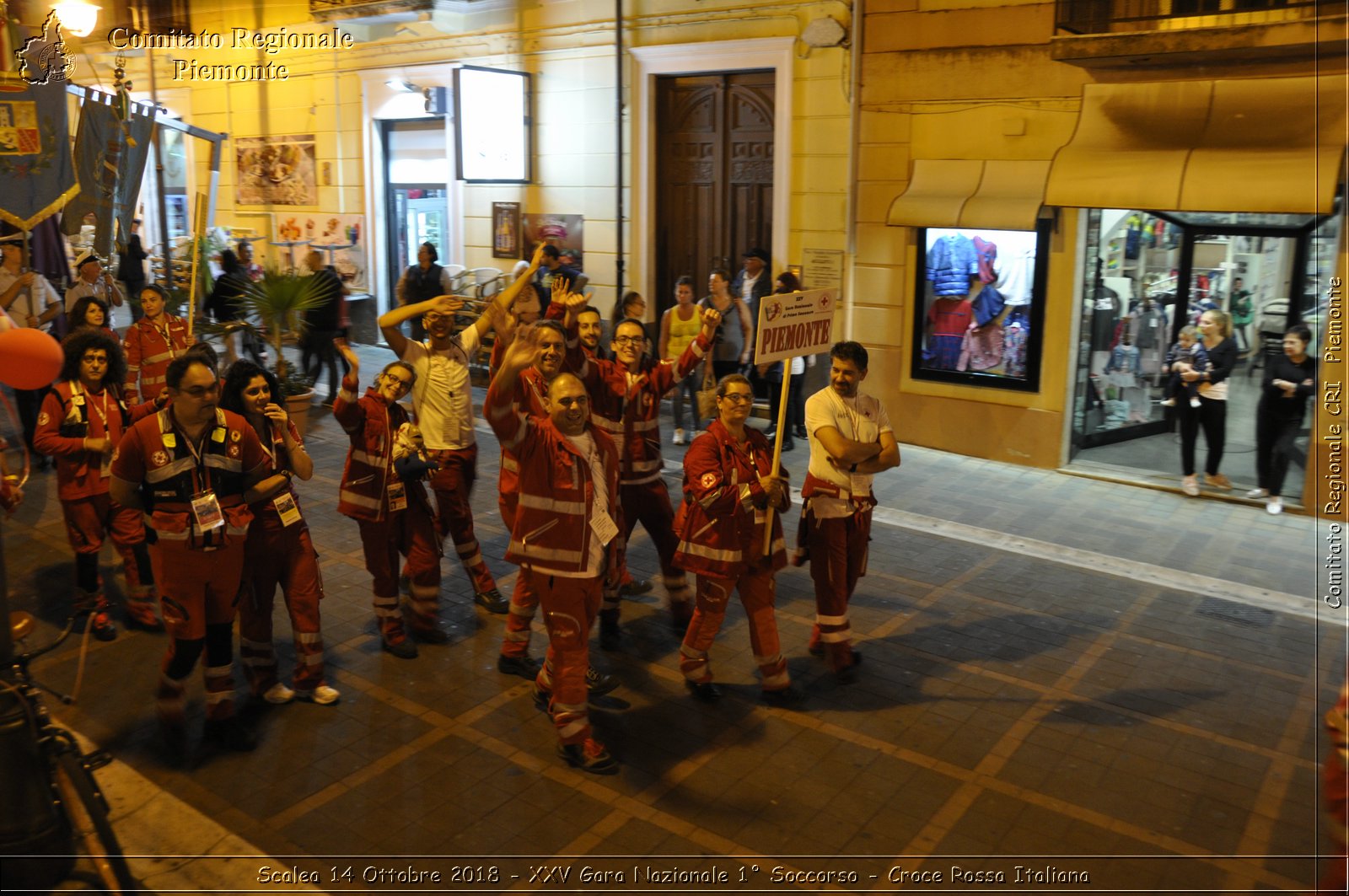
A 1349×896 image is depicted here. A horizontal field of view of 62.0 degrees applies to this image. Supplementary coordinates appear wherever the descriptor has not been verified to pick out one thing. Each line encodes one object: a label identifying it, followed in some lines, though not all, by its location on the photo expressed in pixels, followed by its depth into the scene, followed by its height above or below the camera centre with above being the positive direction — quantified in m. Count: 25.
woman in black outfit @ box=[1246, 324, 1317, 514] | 10.15 -1.30
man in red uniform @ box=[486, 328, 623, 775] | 5.54 -1.35
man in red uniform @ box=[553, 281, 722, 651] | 7.31 -1.03
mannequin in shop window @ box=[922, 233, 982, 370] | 12.19 -0.38
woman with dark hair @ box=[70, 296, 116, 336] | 8.45 -0.48
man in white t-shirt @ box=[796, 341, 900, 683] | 6.57 -1.32
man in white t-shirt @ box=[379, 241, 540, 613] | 7.44 -1.02
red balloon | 4.52 -0.44
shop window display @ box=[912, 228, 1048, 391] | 11.86 -0.50
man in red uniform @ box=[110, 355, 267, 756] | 5.46 -1.21
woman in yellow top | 11.93 -0.71
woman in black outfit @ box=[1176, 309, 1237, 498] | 10.74 -1.32
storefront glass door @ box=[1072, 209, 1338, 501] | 11.20 -0.49
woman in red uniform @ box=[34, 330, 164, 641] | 7.03 -1.26
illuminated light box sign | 15.41 +1.77
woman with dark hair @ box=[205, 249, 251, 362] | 14.11 -0.51
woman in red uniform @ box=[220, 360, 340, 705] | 6.03 -1.67
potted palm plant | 12.69 -0.69
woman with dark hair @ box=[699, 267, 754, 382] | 12.18 -0.83
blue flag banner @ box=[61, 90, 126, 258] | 10.84 +0.80
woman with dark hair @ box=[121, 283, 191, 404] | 9.75 -0.83
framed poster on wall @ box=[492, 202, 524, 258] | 16.52 +0.36
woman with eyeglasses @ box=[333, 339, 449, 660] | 6.82 -1.54
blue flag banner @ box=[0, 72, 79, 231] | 10.02 +0.84
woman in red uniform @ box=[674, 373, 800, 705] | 6.06 -1.49
